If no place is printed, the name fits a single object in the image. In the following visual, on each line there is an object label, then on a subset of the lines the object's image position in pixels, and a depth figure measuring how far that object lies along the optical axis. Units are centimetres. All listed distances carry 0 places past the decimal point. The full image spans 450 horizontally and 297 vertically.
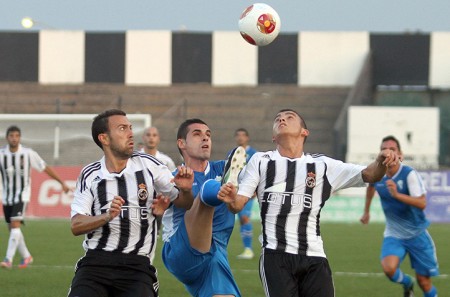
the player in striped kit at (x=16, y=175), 3006
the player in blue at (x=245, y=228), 3300
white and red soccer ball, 1923
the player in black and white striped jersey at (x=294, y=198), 1481
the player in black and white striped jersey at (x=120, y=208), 1345
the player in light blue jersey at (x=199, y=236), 1511
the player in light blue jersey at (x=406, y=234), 2209
